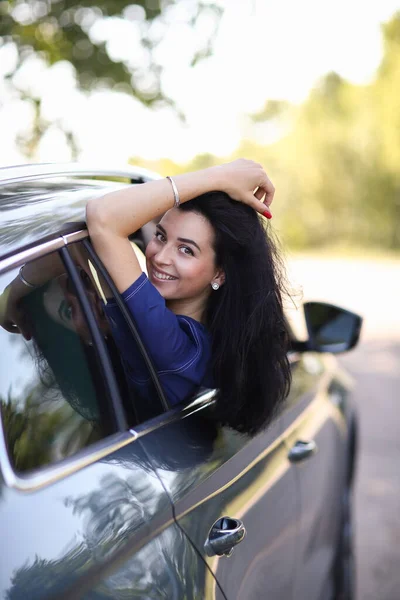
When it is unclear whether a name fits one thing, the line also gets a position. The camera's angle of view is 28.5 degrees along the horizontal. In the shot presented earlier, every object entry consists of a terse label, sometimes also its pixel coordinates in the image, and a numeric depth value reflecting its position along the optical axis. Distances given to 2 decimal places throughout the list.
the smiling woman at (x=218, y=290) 2.22
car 1.46
